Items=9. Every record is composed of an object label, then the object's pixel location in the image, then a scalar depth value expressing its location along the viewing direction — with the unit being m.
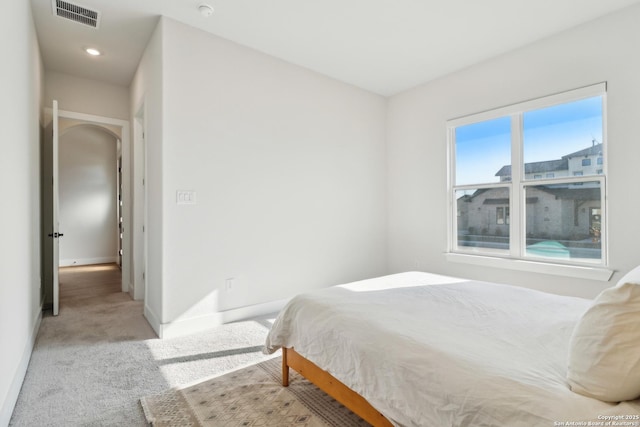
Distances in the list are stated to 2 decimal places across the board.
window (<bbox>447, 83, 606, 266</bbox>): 2.92
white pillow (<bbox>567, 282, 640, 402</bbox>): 0.91
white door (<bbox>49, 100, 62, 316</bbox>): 3.21
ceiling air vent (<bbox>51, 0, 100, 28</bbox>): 2.66
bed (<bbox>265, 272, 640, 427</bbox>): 0.95
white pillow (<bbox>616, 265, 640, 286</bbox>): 1.00
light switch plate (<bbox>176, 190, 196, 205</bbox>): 2.87
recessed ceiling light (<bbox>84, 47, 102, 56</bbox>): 3.35
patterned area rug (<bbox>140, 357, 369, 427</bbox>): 1.68
